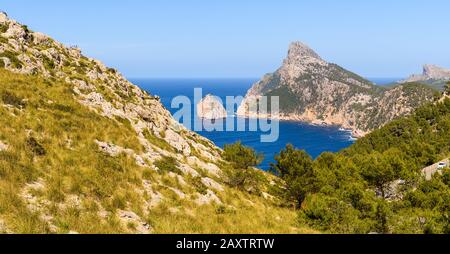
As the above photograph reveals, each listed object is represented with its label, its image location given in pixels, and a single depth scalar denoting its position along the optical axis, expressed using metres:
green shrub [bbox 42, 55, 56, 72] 41.00
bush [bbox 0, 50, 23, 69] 35.75
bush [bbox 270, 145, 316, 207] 41.97
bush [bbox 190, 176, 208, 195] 25.67
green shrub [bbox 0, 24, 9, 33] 45.28
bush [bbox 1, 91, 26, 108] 25.13
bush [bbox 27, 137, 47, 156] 19.31
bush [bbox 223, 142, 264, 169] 46.84
